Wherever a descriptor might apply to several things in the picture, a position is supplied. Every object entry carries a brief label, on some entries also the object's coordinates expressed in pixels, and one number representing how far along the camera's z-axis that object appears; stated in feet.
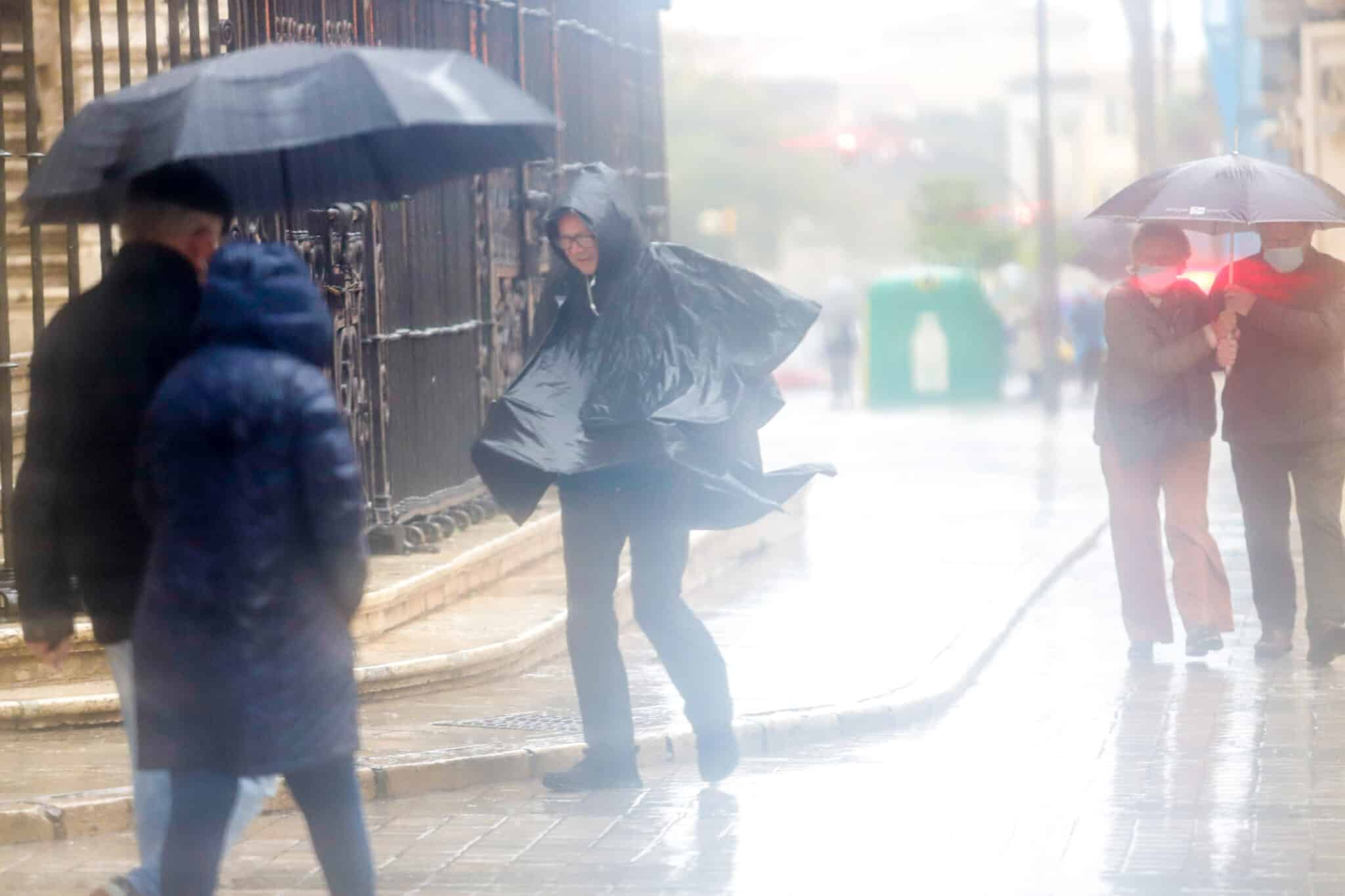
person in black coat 31.12
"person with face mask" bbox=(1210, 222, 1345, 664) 58.65
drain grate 51.39
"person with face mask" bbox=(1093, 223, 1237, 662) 59.67
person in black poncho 44.24
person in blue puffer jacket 28.58
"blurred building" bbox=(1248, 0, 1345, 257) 124.98
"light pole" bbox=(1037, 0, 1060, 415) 207.82
